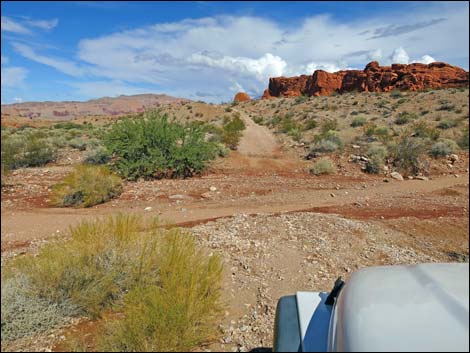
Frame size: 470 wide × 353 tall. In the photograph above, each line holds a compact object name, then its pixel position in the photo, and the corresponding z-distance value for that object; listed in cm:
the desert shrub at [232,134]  2064
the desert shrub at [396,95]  4006
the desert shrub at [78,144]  1981
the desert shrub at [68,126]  3378
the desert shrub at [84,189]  878
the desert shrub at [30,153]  1383
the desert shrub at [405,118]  2464
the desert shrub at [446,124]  2081
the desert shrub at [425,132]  1720
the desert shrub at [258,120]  3747
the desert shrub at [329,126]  2277
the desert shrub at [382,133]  1797
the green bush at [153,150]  1222
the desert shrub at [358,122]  2577
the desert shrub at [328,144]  1661
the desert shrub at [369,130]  1990
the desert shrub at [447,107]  2671
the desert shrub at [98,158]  1484
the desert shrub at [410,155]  1341
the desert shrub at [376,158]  1360
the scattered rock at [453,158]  1425
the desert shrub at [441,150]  1448
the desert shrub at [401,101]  3438
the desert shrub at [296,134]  2195
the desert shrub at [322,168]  1357
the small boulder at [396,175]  1267
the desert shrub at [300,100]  5012
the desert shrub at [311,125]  2582
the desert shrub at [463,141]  1581
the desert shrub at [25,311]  263
